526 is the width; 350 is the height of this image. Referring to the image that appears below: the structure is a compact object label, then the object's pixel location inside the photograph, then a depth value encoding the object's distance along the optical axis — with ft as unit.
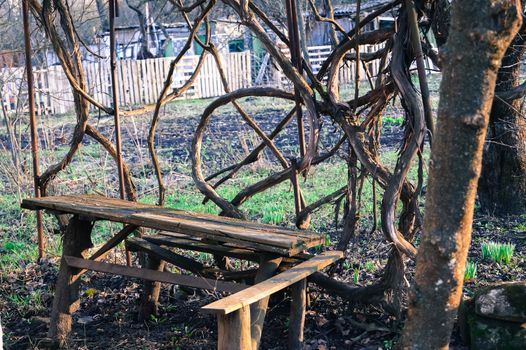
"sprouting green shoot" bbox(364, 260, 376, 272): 15.93
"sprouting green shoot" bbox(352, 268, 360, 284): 14.49
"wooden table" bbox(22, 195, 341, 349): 11.40
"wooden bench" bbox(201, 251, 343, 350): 9.14
